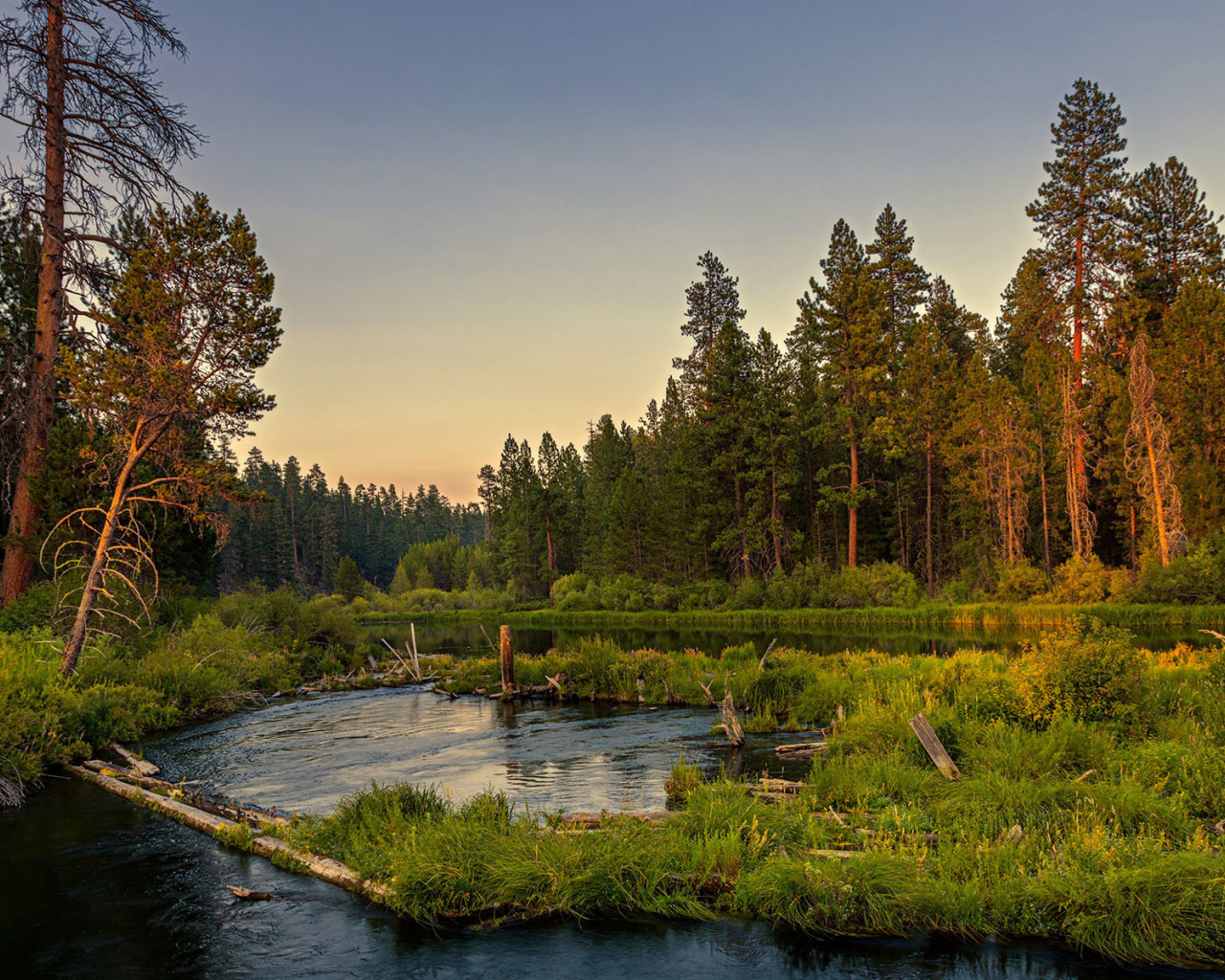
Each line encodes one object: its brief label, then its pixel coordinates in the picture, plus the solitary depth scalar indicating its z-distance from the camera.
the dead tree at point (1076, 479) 44.72
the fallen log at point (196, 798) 11.63
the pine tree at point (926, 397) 55.41
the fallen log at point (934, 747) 11.48
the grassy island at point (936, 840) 7.34
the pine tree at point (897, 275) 60.75
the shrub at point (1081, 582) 41.69
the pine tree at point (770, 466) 59.97
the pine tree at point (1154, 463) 39.53
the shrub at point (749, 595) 57.09
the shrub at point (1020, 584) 45.34
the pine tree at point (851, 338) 55.19
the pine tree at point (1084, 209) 50.72
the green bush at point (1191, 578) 36.16
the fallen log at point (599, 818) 9.80
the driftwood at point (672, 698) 22.95
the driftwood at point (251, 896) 9.09
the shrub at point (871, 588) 49.72
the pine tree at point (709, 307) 72.94
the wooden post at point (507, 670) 25.11
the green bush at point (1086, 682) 13.08
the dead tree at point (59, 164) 21.89
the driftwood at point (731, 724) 16.39
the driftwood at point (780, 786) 11.84
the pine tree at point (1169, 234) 50.75
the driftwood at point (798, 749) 15.41
